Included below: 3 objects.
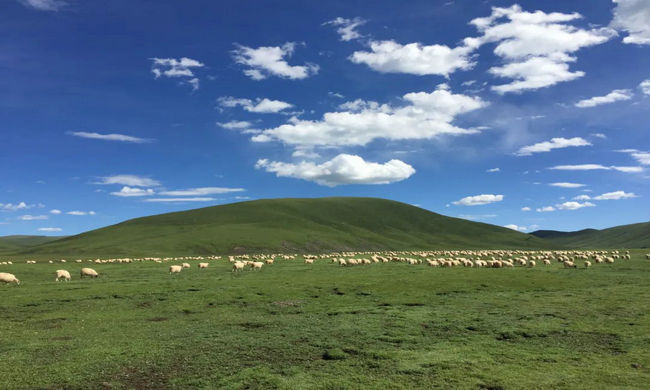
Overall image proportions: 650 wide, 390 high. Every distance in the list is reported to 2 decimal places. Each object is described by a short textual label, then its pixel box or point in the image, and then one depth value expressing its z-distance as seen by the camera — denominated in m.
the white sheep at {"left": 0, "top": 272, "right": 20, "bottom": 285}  45.09
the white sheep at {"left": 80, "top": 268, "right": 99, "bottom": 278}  54.72
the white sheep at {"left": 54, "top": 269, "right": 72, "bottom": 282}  49.75
